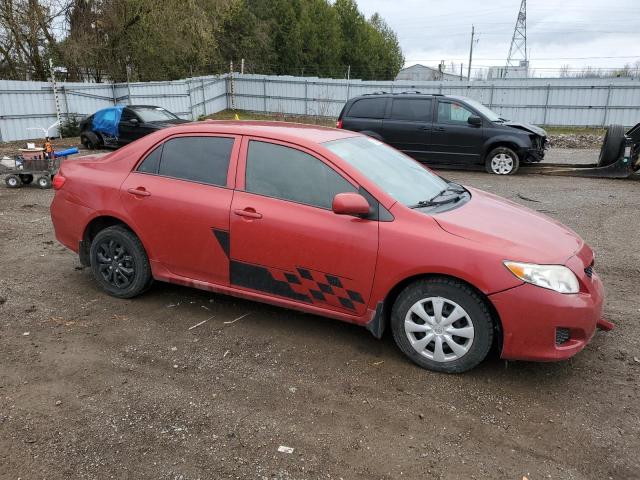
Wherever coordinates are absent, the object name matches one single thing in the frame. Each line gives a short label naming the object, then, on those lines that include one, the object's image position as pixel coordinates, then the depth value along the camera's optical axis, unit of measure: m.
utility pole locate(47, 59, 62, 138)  18.00
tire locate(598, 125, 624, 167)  10.88
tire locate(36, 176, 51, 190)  10.12
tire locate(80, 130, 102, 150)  15.86
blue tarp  15.57
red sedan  3.34
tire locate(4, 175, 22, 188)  10.16
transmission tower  58.78
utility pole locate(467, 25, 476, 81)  63.53
